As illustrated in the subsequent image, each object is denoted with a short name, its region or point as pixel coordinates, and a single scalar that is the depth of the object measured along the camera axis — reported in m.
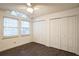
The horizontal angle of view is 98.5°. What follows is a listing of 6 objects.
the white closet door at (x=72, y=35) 2.49
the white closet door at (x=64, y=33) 2.62
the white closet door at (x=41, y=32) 2.49
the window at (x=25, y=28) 2.14
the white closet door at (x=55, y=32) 2.51
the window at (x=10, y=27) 1.93
